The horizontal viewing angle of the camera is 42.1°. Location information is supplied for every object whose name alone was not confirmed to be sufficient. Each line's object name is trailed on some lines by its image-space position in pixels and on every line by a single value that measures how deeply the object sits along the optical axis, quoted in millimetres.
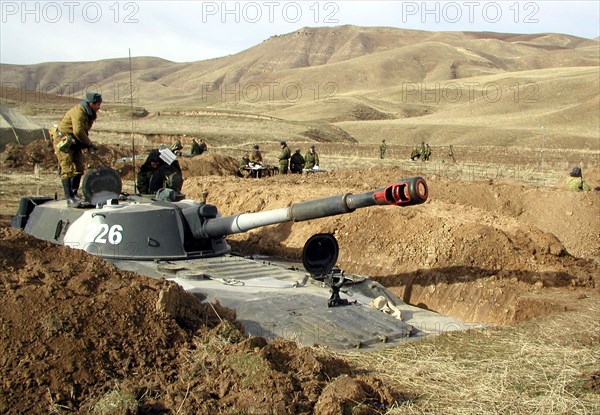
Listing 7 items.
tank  8930
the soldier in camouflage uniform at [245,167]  28625
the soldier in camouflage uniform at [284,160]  27916
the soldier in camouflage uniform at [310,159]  28723
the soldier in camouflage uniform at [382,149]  41906
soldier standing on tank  10820
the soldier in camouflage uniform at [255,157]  28828
